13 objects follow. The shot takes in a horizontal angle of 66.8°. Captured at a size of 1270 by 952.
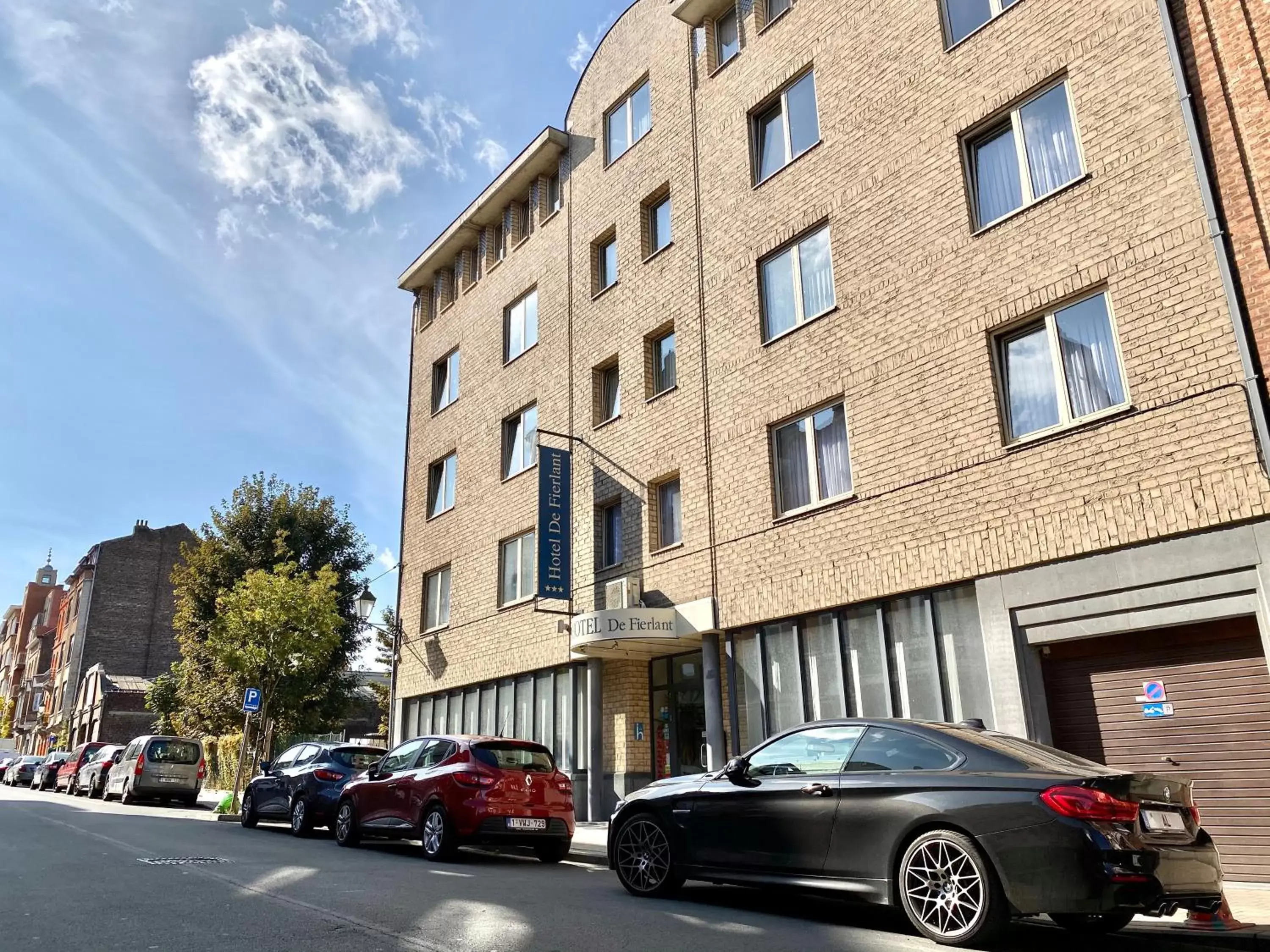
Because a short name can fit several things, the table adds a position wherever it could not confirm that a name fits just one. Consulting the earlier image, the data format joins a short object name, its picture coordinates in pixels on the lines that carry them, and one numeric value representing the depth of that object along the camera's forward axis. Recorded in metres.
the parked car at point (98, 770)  28.22
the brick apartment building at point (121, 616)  59.88
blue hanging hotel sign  17.70
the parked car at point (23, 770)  42.34
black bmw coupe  5.70
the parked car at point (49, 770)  36.69
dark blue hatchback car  14.69
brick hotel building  9.51
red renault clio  11.04
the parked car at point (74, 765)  31.83
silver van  24.09
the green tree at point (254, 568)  32.28
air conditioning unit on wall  16.22
